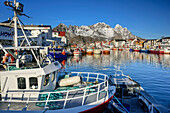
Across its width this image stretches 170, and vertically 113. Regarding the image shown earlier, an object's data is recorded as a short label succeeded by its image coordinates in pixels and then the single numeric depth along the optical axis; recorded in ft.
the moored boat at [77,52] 256.52
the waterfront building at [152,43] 461.20
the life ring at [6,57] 37.49
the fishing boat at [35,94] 28.50
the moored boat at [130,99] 37.81
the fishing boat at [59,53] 189.67
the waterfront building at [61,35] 331.77
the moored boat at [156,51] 310.49
